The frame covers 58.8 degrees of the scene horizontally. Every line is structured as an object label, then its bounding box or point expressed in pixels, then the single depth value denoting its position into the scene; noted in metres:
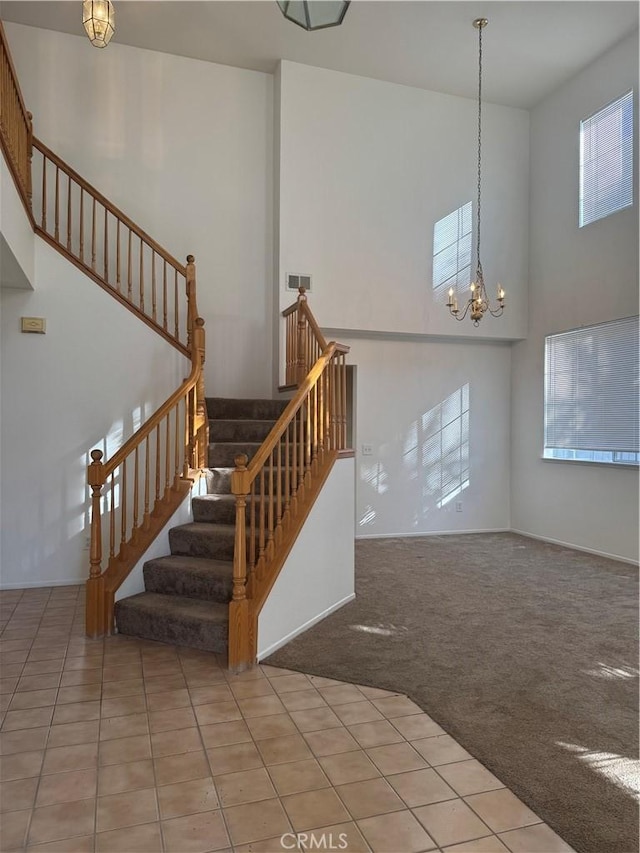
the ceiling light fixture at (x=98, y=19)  2.85
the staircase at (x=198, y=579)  3.69
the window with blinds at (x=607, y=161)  6.39
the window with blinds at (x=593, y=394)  6.31
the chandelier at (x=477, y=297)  5.54
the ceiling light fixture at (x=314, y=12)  2.60
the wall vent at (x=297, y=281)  6.95
